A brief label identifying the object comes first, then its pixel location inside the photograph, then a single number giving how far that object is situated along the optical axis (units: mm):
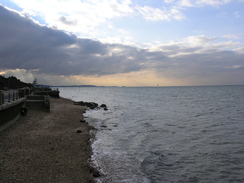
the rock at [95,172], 8955
